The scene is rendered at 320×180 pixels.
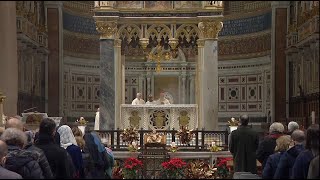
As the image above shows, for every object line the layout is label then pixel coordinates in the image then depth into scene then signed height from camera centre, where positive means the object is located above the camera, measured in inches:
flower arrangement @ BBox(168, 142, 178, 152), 819.5 -58.1
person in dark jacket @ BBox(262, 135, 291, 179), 401.1 -35.1
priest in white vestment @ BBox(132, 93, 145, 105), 1019.3 -3.3
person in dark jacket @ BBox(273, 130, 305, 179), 374.0 -34.3
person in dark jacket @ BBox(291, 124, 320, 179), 336.5 -27.9
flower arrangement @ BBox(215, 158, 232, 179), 653.3 -67.7
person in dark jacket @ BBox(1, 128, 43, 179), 331.0 -28.4
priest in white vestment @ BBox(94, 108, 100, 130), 1028.5 -34.6
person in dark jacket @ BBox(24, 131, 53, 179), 344.8 -32.8
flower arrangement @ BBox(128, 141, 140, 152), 821.9 -57.7
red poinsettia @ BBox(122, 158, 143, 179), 636.1 -64.7
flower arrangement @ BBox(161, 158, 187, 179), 636.7 -64.1
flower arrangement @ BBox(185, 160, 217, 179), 653.9 -70.0
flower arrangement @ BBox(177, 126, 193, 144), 865.5 -45.4
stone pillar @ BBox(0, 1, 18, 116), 563.5 +34.5
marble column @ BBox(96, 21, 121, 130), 964.6 +37.0
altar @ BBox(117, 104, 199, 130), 979.9 -25.7
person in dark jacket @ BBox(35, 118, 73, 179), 374.5 -27.9
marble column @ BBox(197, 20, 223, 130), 971.9 +31.4
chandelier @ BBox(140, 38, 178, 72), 988.6 +72.6
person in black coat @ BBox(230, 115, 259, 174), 512.4 -35.1
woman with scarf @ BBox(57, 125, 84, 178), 431.2 -29.6
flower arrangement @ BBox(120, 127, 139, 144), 861.8 -45.1
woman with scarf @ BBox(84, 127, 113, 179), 453.1 -37.4
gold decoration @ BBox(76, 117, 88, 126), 949.1 -31.6
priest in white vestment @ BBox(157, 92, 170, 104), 1006.4 -2.0
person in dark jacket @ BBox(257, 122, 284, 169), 471.5 -30.4
